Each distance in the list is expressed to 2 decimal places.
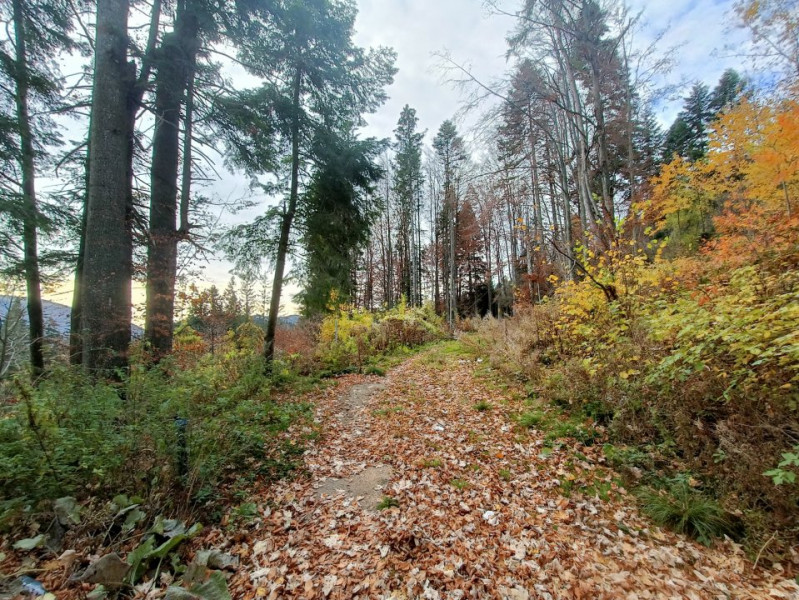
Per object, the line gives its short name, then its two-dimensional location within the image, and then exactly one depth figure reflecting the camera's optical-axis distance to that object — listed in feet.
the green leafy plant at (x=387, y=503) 9.95
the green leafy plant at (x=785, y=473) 6.68
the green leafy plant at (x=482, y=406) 16.81
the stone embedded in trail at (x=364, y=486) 10.53
